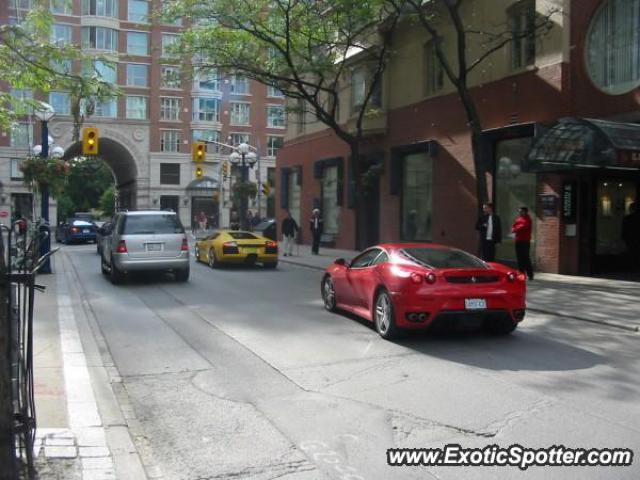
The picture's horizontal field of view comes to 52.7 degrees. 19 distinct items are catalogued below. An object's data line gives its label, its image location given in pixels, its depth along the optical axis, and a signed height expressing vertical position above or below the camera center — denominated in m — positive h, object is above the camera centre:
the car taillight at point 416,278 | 8.33 -0.74
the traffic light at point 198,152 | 31.41 +3.23
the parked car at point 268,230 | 34.16 -0.58
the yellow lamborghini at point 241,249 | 19.36 -0.92
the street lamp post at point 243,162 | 30.06 +2.83
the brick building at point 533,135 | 15.52 +2.43
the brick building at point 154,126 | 60.28 +9.29
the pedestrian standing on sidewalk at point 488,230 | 15.60 -0.22
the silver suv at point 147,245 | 15.23 -0.64
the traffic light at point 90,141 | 23.06 +2.76
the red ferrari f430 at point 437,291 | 8.28 -0.93
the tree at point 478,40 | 15.88 +4.90
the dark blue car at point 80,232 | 34.25 -0.77
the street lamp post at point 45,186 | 16.35 +0.90
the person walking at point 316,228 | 24.85 -0.34
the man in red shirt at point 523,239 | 15.07 -0.41
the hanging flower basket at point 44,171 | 18.20 +1.31
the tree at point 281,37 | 19.12 +5.77
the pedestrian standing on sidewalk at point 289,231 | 24.23 -0.46
